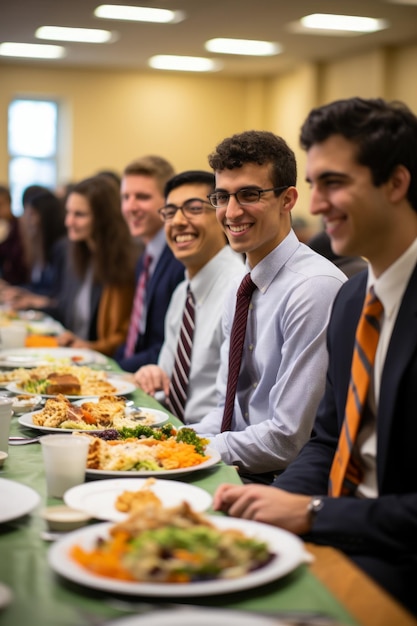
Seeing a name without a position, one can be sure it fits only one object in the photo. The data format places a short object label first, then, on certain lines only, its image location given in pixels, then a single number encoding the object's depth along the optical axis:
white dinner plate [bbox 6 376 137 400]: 2.66
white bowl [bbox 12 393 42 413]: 2.46
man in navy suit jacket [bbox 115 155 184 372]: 4.09
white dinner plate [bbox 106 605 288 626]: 0.97
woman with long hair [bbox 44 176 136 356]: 5.00
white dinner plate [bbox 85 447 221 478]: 1.72
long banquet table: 1.12
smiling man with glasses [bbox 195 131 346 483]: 2.32
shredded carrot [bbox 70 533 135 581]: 1.16
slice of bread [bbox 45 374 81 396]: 2.69
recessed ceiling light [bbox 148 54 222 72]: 12.09
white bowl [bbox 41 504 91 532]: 1.43
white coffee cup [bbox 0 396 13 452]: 1.89
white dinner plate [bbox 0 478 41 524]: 1.46
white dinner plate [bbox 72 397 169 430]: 2.29
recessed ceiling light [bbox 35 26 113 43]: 10.34
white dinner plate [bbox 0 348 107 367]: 3.34
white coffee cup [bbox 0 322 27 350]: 3.88
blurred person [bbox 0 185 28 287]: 8.22
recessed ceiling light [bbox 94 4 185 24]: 9.12
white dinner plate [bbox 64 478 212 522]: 1.47
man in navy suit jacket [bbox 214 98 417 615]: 1.56
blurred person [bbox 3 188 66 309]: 7.53
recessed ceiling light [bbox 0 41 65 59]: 11.41
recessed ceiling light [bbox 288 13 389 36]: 9.22
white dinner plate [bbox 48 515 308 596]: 1.10
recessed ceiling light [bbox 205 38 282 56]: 10.71
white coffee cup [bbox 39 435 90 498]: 1.61
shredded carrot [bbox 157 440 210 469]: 1.79
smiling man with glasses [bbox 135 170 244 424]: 3.16
